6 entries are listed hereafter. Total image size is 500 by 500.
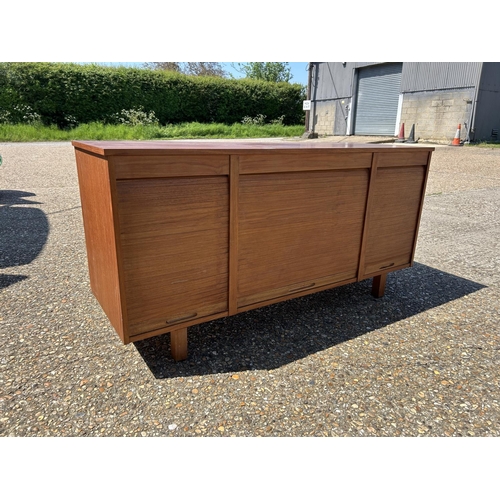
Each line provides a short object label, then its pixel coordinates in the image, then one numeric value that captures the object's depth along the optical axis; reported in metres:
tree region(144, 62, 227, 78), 32.03
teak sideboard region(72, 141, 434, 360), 1.82
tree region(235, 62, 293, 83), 41.84
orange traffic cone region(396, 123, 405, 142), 15.33
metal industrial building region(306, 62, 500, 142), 13.39
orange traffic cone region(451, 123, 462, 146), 13.42
